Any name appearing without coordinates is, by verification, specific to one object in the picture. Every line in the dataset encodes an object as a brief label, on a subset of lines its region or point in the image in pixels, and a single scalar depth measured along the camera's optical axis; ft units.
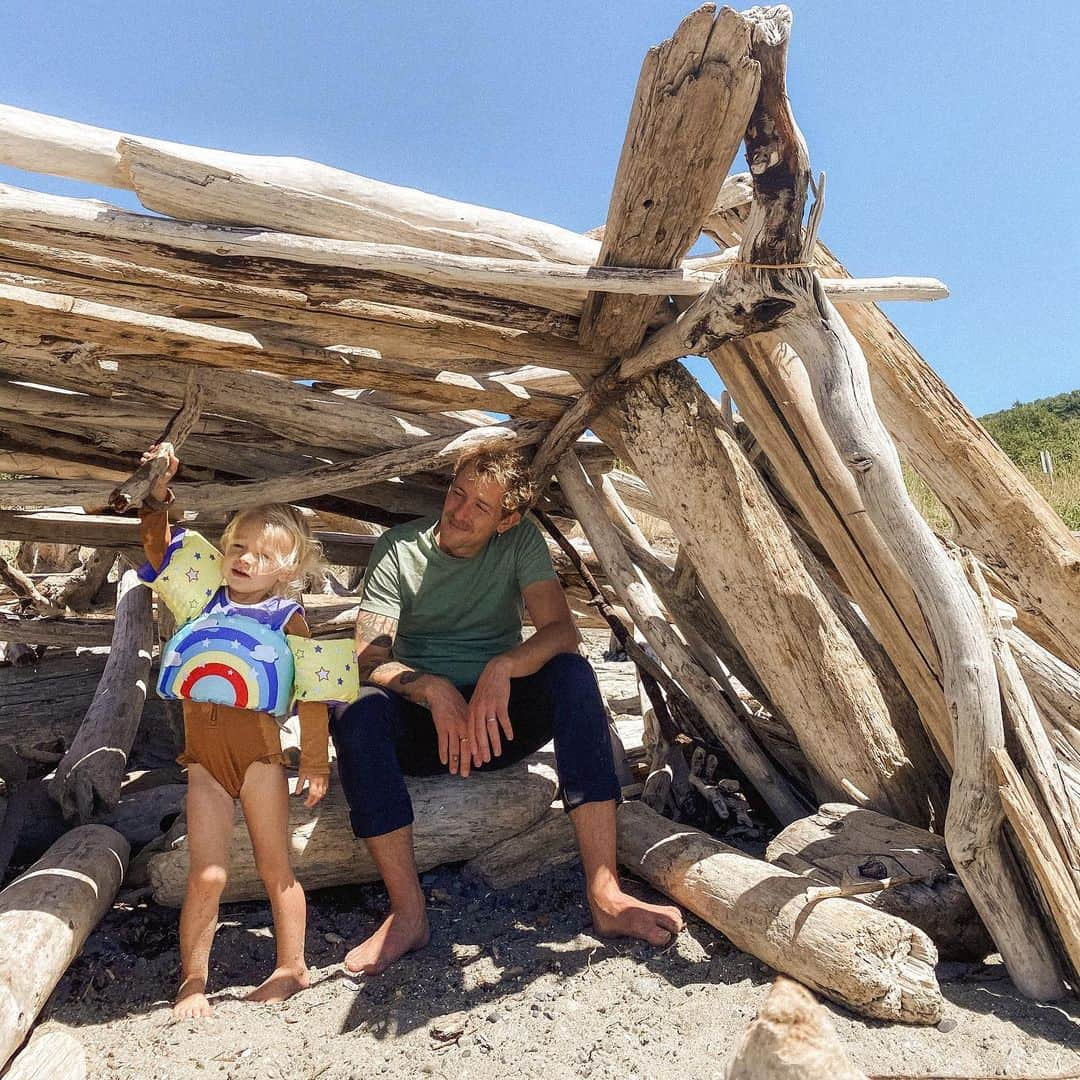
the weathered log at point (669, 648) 11.69
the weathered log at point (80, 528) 14.17
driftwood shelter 8.08
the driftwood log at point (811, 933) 7.68
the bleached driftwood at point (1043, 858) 8.28
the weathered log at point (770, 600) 10.39
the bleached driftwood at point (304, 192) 7.63
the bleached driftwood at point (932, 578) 8.51
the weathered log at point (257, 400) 10.88
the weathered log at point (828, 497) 9.82
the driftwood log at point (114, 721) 11.82
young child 8.65
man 9.69
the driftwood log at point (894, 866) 8.95
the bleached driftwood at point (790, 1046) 4.48
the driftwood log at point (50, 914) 7.14
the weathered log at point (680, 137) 7.36
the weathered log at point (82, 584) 22.61
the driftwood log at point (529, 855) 11.20
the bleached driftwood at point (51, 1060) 6.55
